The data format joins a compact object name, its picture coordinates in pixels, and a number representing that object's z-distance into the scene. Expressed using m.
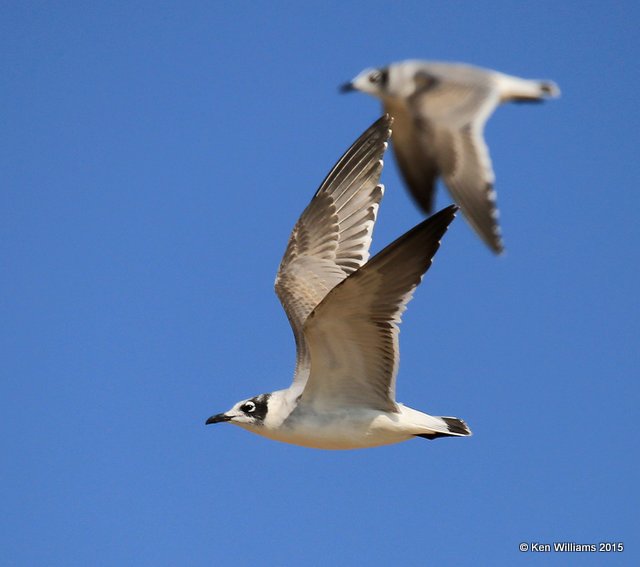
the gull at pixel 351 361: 18.62
